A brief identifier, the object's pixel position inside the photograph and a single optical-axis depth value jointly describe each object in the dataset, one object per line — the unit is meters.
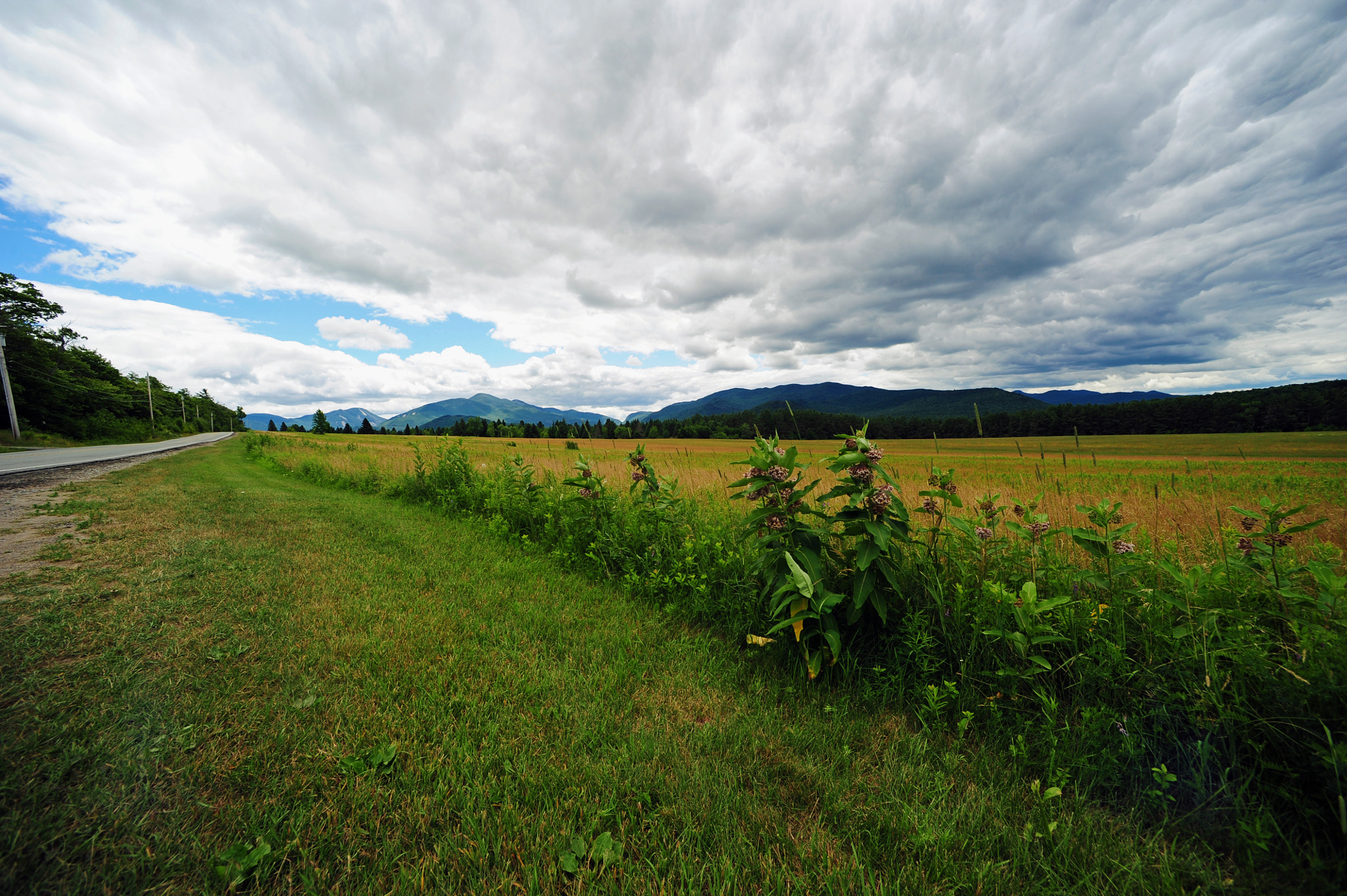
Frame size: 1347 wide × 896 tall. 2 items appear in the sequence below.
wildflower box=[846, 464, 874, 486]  3.03
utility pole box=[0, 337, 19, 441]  26.16
